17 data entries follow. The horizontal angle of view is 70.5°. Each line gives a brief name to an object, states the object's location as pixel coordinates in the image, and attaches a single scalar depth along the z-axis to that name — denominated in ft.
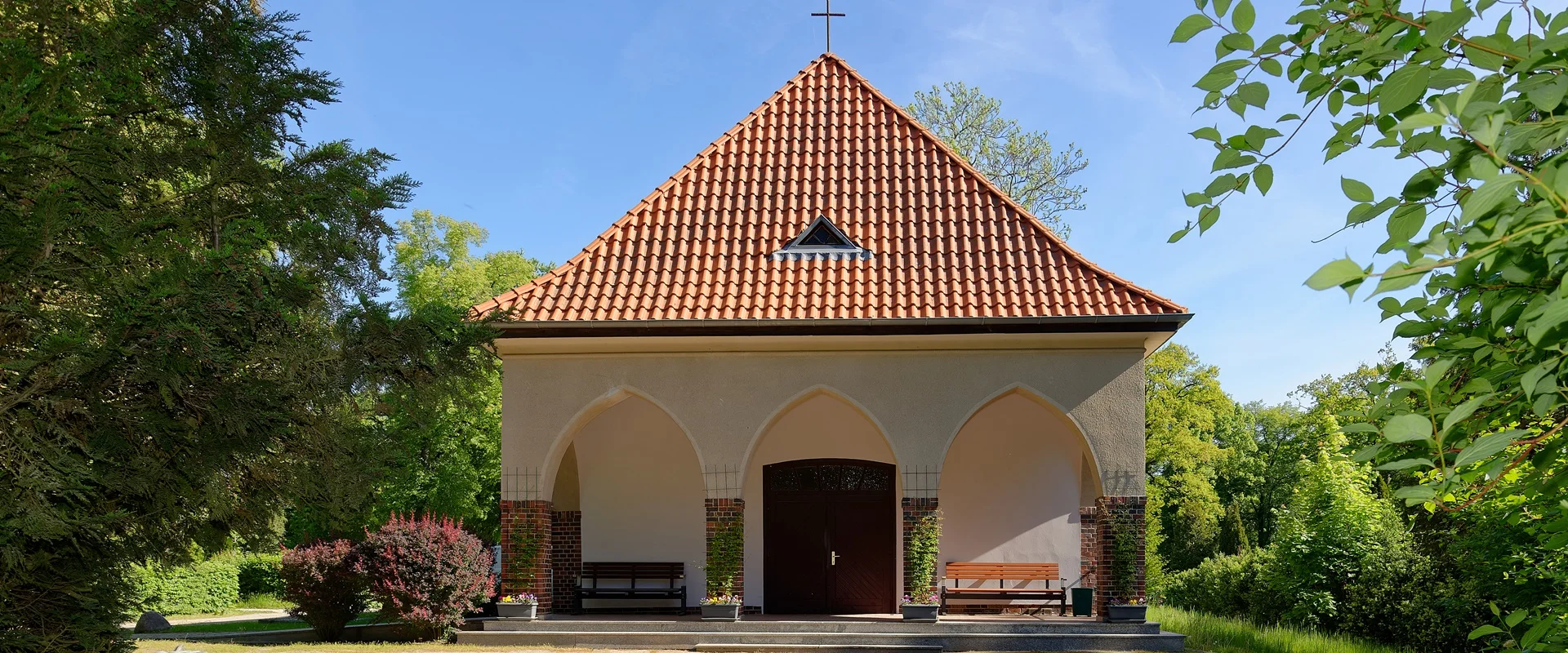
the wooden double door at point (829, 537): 51.24
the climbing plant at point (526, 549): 44.49
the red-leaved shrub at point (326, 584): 48.01
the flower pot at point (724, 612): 43.45
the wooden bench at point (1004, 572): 48.67
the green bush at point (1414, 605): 43.67
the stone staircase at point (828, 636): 41.01
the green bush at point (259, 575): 89.45
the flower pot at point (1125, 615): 42.24
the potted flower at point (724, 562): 44.04
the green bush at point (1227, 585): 61.11
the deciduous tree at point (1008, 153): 92.12
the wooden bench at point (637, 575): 50.85
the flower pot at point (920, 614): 42.98
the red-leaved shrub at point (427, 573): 44.47
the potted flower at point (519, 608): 43.68
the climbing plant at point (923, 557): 43.34
